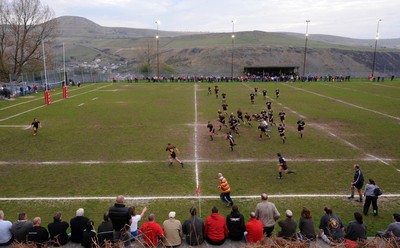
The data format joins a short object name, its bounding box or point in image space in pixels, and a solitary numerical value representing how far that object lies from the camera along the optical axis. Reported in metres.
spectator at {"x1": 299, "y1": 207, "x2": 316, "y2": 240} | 8.69
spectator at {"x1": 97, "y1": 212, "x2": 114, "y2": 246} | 7.83
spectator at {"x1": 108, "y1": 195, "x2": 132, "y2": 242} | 8.68
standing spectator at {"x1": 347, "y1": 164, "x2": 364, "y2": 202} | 12.44
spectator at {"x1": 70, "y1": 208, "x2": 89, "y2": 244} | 8.52
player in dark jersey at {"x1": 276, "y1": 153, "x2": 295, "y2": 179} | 14.64
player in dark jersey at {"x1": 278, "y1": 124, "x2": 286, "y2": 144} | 21.14
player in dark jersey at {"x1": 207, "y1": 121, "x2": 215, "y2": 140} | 21.42
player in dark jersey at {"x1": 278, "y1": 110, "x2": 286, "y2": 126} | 24.51
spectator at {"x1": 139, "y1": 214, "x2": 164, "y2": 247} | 8.14
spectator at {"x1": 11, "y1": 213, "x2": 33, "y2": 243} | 8.18
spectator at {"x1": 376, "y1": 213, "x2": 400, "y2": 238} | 8.23
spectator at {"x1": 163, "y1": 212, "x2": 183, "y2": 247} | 8.38
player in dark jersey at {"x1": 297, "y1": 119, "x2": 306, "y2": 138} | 21.84
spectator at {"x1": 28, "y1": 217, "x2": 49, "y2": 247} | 7.91
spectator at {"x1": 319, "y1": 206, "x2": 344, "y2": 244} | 8.44
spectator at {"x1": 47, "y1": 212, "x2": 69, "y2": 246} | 8.38
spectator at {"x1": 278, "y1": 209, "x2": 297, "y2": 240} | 8.41
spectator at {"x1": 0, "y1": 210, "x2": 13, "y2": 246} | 8.34
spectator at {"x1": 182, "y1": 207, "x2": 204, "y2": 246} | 8.46
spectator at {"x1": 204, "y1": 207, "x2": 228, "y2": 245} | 8.59
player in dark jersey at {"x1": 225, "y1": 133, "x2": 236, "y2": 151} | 19.12
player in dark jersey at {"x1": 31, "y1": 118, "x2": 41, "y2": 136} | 23.00
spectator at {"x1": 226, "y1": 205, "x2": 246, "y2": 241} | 8.77
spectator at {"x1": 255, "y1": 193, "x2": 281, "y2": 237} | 9.48
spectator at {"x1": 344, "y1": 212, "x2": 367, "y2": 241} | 8.21
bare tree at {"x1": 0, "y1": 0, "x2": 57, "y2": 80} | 55.94
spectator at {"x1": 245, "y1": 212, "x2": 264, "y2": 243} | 8.42
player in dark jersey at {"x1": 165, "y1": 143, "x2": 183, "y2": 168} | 16.55
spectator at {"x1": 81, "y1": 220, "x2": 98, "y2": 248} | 8.10
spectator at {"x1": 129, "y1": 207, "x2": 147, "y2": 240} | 9.15
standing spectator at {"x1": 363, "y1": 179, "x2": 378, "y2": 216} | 11.27
